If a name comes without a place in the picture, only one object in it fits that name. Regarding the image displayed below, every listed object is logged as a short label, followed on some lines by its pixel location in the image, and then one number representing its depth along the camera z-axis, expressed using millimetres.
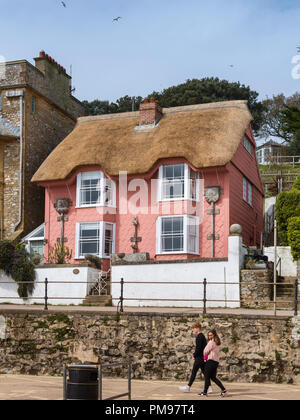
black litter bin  11602
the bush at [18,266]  25469
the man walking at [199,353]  14344
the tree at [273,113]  66269
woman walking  13844
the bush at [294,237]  25156
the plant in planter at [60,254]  27120
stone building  30781
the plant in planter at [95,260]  26078
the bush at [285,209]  27305
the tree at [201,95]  56312
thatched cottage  27000
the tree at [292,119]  36438
